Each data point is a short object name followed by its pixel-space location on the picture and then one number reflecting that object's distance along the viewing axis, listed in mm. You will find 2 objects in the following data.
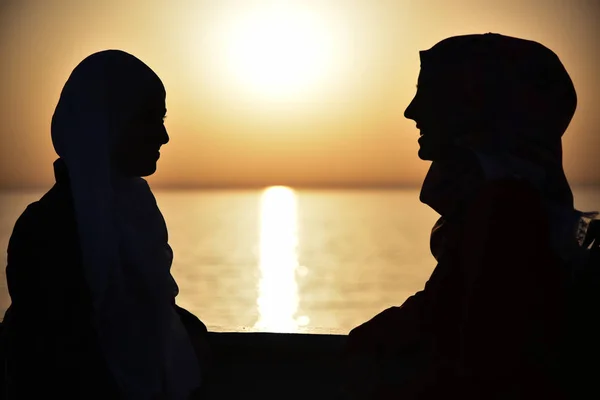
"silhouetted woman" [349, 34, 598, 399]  1835
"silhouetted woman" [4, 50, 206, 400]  2260
